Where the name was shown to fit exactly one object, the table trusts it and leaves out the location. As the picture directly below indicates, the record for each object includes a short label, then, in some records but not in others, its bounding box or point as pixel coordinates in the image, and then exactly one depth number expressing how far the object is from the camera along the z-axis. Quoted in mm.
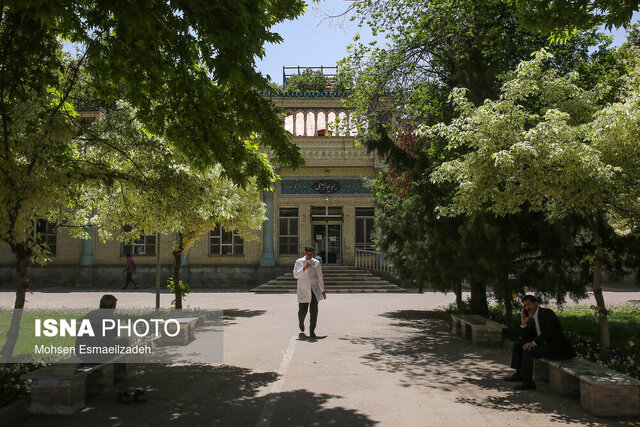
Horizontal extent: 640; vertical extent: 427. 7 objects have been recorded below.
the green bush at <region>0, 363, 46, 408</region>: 5551
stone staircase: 22969
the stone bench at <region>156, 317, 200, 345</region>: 9578
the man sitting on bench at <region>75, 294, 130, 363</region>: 6508
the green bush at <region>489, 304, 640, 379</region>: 7231
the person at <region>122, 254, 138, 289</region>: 24812
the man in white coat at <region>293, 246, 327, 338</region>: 10500
